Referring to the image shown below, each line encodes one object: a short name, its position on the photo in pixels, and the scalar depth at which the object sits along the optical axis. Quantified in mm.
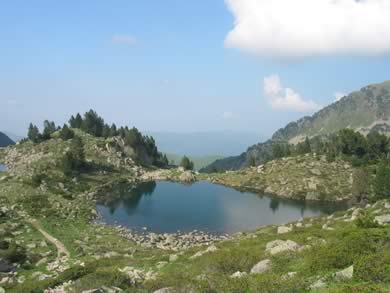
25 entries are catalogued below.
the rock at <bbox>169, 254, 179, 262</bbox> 37397
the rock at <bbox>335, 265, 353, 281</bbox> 19484
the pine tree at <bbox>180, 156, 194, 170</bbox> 144250
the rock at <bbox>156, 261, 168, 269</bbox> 35188
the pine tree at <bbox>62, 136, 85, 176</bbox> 100750
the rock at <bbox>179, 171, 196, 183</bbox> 118262
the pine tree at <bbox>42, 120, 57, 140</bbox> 133750
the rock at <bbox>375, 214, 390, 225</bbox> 38259
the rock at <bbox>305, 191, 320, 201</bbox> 99188
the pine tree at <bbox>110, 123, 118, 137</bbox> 149225
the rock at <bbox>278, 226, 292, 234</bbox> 46572
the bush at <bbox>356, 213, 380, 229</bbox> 30719
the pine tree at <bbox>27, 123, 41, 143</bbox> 133375
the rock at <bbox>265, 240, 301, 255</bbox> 29967
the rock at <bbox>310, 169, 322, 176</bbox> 109312
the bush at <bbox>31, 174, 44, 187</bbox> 83188
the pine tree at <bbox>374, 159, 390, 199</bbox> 75375
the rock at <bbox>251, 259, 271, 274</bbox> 26019
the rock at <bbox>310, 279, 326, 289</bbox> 19197
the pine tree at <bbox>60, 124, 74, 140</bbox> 127938
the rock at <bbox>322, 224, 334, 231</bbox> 42225
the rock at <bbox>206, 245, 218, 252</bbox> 37478
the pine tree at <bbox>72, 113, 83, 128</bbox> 154075
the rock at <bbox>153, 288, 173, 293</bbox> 22495
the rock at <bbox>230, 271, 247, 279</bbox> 24203
